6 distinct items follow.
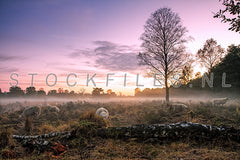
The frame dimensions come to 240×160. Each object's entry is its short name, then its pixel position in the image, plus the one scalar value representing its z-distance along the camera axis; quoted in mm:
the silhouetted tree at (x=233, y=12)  5383
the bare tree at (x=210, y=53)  28809
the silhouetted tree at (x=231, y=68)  26359
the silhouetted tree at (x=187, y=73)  19044
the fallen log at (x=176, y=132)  5910
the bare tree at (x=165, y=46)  18312
